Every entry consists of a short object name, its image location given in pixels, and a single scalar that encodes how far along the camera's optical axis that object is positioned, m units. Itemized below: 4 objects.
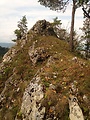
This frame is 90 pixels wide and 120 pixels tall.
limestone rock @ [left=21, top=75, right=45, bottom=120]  6.87
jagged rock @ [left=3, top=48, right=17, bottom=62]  13.00
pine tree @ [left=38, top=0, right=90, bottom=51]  12.57
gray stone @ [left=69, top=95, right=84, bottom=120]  6.29
